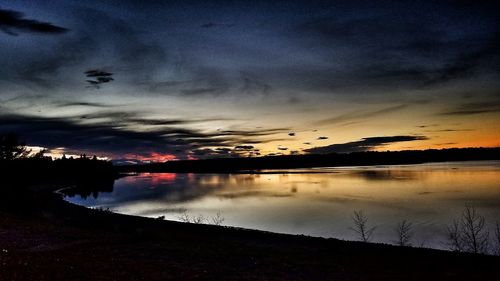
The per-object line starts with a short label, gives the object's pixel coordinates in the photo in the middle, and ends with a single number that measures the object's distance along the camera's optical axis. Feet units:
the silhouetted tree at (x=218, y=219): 127.54
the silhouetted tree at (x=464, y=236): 82.69
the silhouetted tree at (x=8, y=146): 260.83
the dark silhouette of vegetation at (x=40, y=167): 247.29
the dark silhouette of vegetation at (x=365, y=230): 99.58
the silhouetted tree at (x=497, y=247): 76.21
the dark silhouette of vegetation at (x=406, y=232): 90.72
